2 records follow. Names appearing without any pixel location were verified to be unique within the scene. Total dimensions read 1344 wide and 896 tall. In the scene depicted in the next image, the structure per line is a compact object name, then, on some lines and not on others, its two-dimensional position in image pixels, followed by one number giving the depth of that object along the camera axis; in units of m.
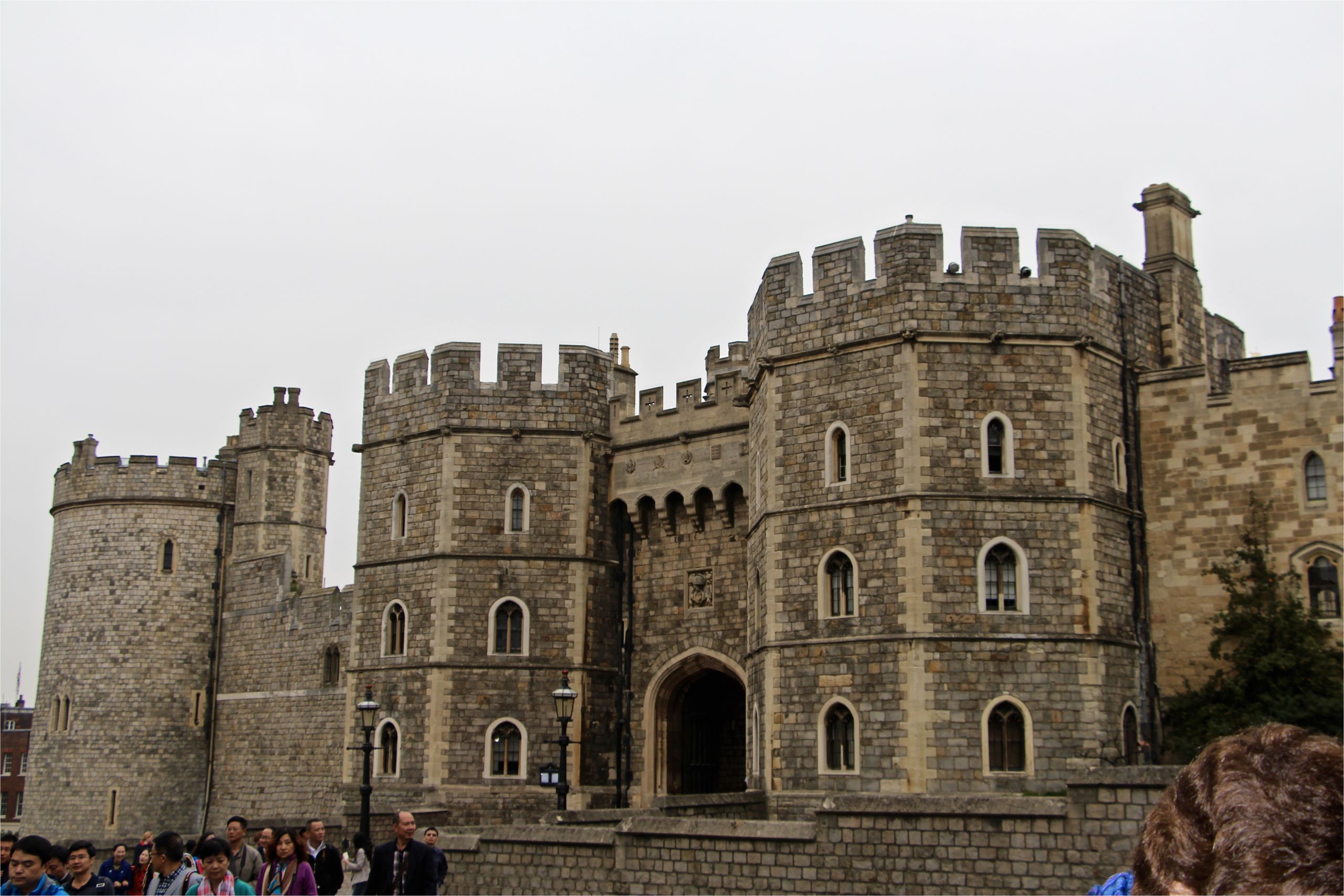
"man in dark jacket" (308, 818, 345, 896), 12.25
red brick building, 61.78
